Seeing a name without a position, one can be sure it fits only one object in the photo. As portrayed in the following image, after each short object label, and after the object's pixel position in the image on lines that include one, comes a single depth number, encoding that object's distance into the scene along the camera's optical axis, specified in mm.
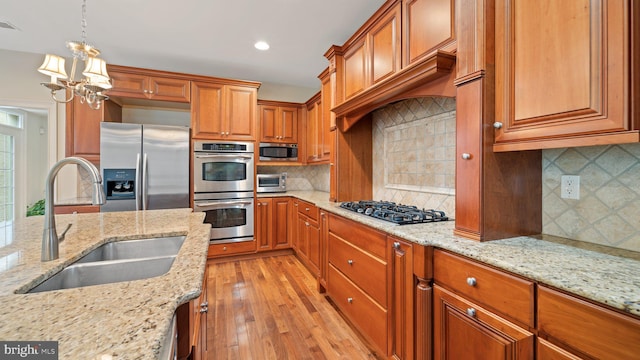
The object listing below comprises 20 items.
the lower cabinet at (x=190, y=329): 962
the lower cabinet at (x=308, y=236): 2896
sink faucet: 938
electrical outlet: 1249
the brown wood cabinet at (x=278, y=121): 4109
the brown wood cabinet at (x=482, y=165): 1271
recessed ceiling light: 2989
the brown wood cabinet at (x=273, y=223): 3777
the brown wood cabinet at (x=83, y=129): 3221
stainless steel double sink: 994
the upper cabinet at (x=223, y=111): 3527
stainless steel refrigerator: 3113
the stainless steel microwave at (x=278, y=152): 4039
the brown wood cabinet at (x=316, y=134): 3473
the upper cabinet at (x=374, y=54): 1930
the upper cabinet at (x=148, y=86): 3250
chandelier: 1850
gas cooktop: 1680
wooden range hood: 1470
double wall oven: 3504
